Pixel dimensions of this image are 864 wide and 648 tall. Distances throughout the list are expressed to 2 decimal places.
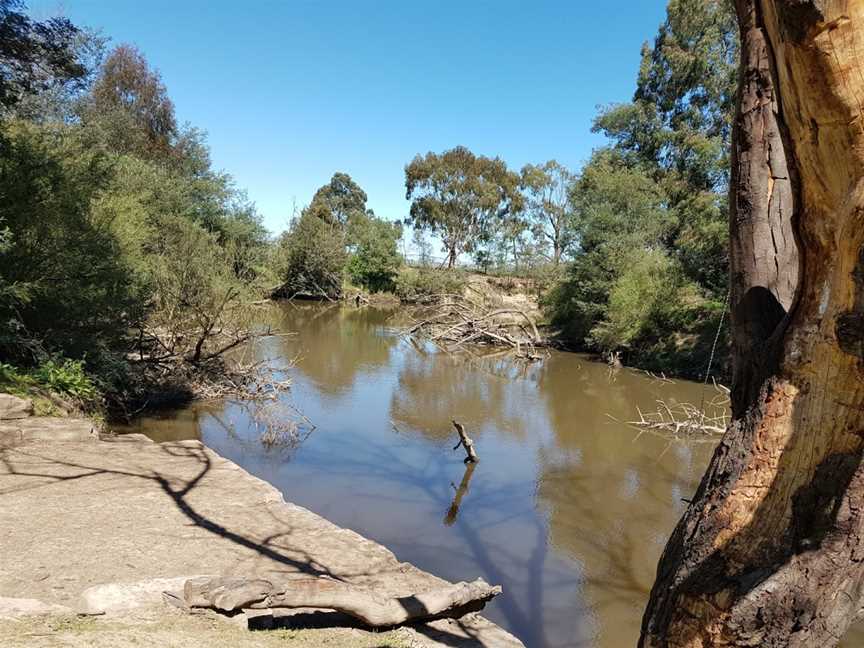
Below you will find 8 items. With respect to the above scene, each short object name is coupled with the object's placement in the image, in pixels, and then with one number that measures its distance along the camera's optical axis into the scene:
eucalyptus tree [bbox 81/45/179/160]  27.50
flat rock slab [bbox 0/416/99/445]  6.27
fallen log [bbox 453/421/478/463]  8.66
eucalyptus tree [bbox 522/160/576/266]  41.84
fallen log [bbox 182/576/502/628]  3.15
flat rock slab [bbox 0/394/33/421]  6.66
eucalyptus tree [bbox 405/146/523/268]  44.75
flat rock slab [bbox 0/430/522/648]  3.58
